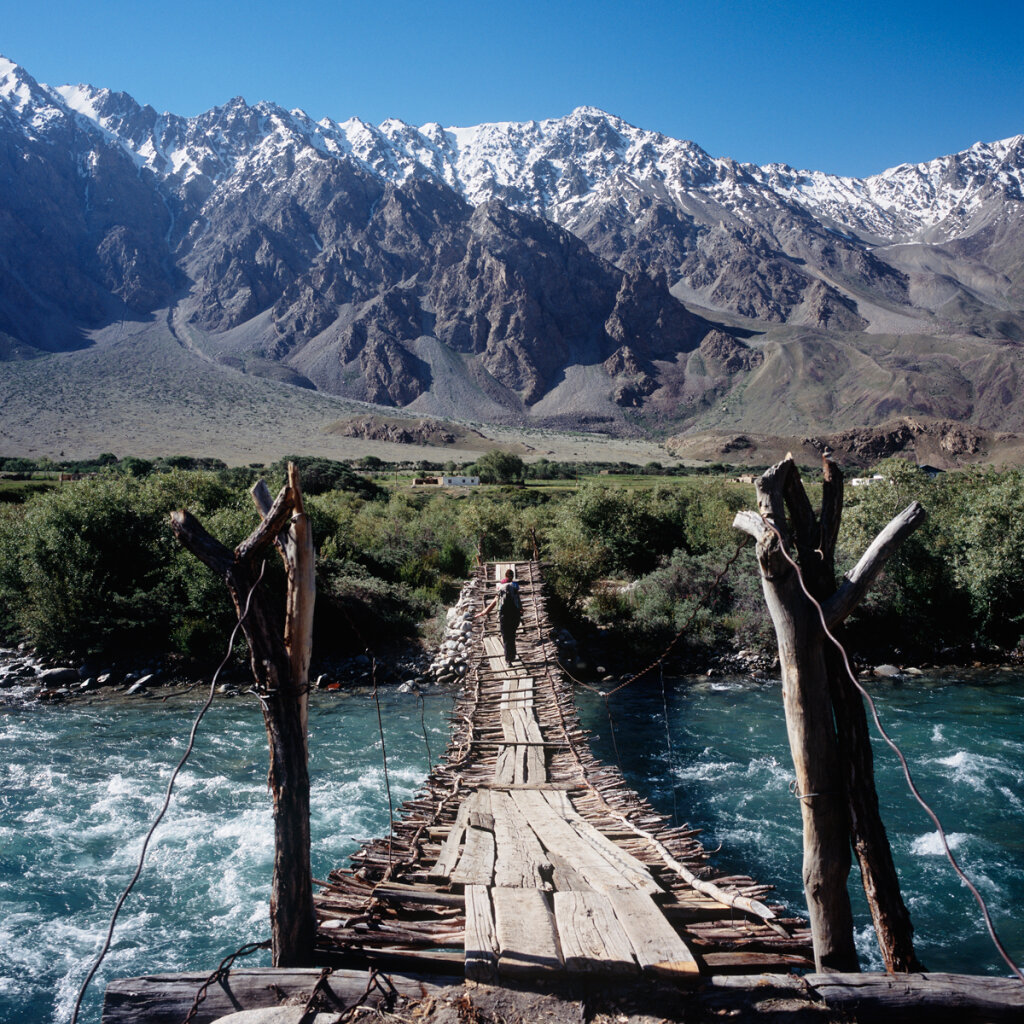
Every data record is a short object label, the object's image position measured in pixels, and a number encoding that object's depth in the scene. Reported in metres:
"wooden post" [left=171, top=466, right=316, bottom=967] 4.74
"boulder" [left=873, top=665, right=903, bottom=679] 18.38
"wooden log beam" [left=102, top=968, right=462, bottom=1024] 4.28
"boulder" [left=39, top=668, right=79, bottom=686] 17.72
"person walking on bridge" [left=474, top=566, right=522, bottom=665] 13.60
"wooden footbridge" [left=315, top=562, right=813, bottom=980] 4.63
